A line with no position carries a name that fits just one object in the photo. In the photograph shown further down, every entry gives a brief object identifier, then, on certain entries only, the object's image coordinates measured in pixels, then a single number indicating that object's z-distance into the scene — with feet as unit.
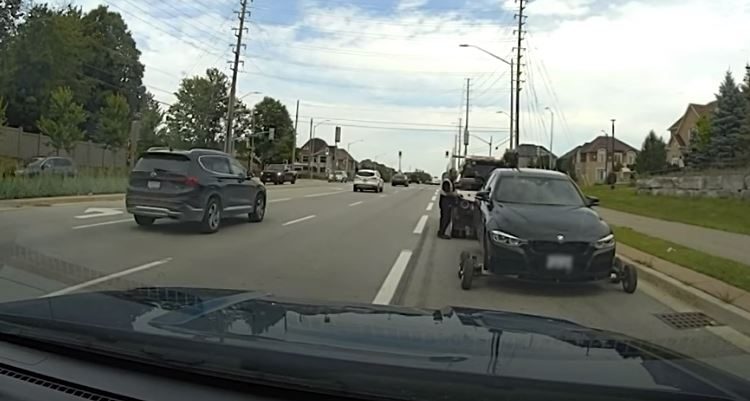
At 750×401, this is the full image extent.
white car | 155.53
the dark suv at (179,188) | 50.44
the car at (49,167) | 90.33
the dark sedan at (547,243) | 30.53
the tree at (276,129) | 406.00
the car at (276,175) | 200.64
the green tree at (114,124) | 184.96
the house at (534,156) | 239.91
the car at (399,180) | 241.76
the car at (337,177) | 292.61
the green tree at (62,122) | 159.22
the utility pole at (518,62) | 146.61
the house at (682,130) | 261.24
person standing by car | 55.06
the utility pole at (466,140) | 248.32
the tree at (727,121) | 147.95
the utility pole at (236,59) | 166.91
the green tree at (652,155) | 221.44
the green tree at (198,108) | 307.37
